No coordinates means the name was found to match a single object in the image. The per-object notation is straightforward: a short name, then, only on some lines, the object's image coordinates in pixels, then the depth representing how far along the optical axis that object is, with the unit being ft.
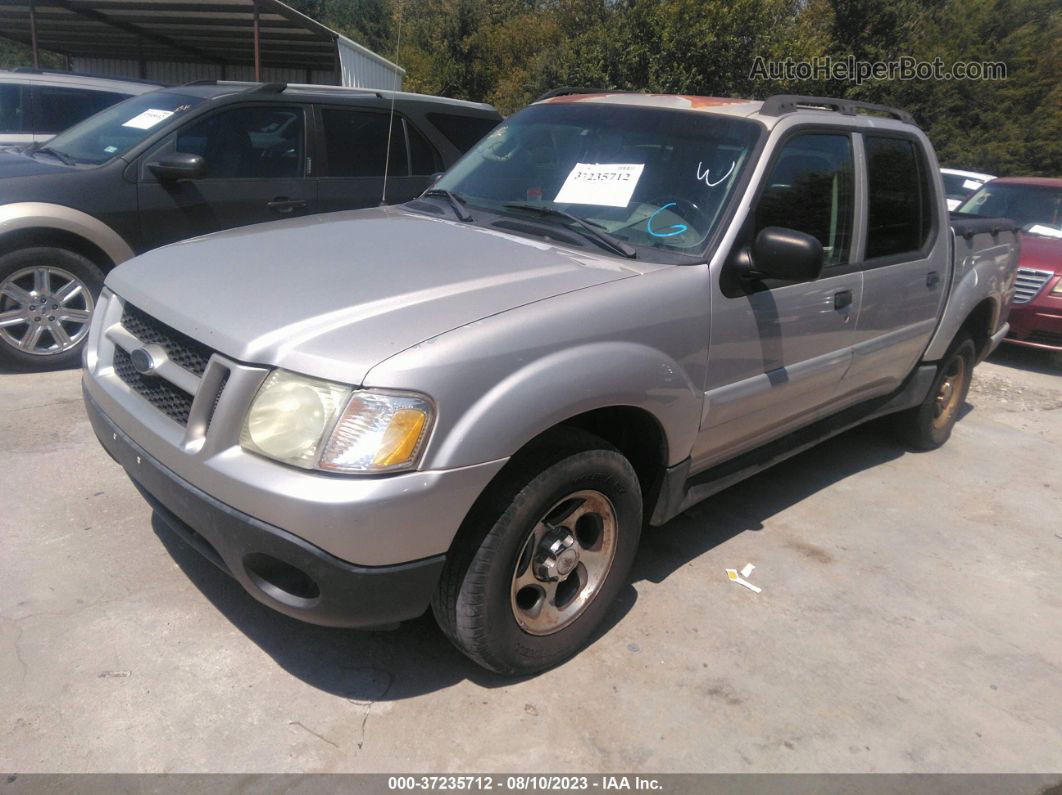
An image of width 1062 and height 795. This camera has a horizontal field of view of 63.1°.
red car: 25.32
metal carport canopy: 45.34
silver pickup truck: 7.67
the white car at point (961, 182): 44.14
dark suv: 16.94
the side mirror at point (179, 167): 17.51
